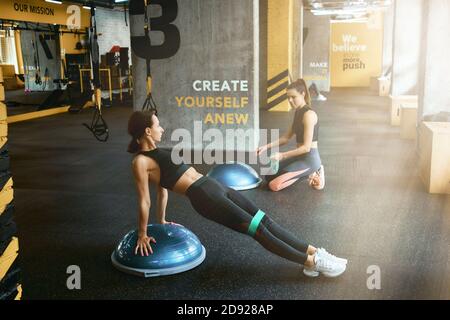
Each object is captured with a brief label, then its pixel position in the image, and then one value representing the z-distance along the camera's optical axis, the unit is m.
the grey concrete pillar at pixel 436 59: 6.18
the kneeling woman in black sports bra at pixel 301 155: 5.00
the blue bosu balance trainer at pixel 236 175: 5.45
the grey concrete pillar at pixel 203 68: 7.45
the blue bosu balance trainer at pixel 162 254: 3.28
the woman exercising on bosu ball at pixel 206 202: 3.08
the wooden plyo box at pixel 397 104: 9.52
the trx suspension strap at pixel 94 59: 5.80
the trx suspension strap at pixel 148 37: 5.89
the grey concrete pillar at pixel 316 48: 17.22
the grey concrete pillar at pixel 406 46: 9.98
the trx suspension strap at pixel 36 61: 16.23
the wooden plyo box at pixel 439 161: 5.16
